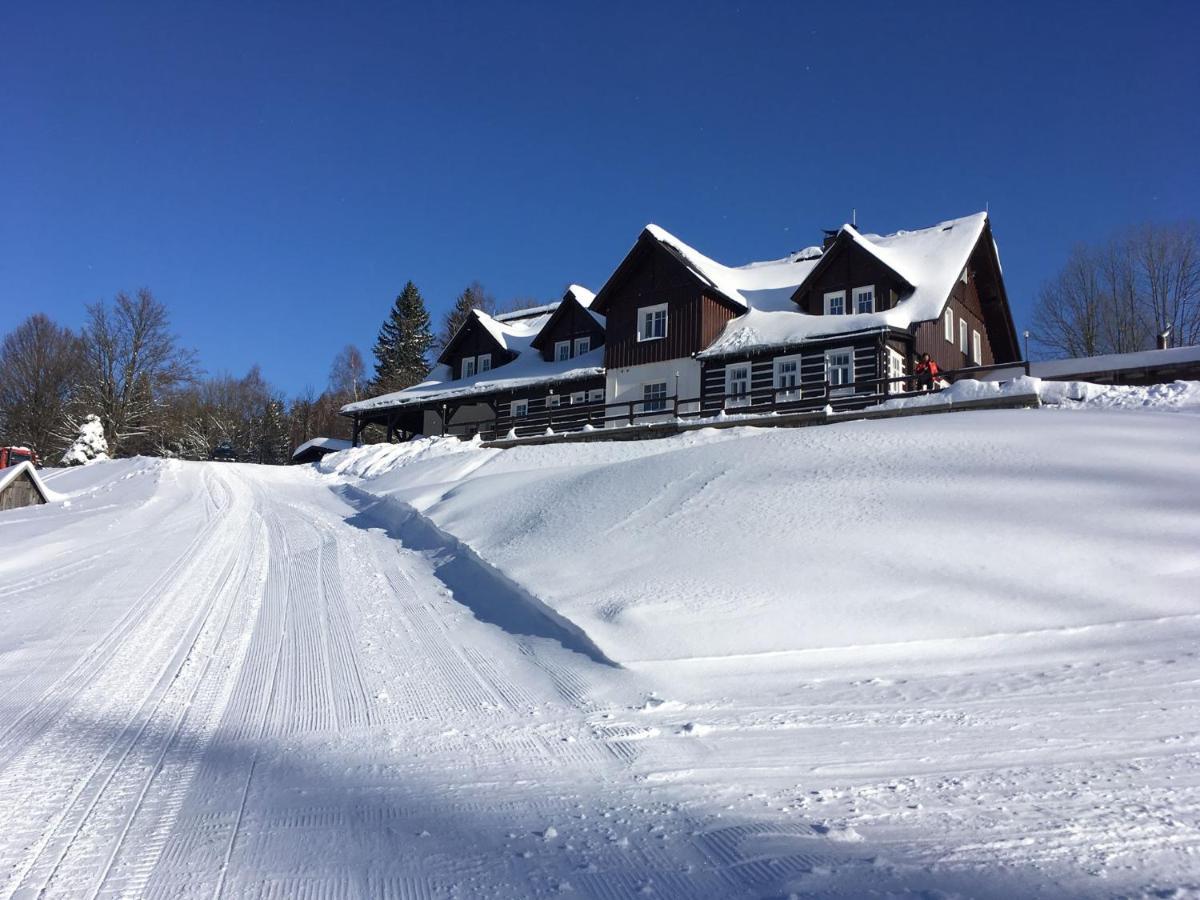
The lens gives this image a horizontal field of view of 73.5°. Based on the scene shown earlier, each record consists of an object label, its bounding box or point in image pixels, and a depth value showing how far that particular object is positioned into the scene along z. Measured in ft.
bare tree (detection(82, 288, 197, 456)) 147.33
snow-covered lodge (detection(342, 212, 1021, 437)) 76.95
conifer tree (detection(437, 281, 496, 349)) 210.38
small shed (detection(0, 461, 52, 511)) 77.97
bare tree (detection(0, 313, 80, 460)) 150.41
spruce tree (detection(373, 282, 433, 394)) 193.26
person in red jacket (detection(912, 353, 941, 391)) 63.31
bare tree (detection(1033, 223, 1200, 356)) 110.83
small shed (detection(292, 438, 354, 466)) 140.97
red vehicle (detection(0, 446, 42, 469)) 103.65
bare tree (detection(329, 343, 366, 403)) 218.59
